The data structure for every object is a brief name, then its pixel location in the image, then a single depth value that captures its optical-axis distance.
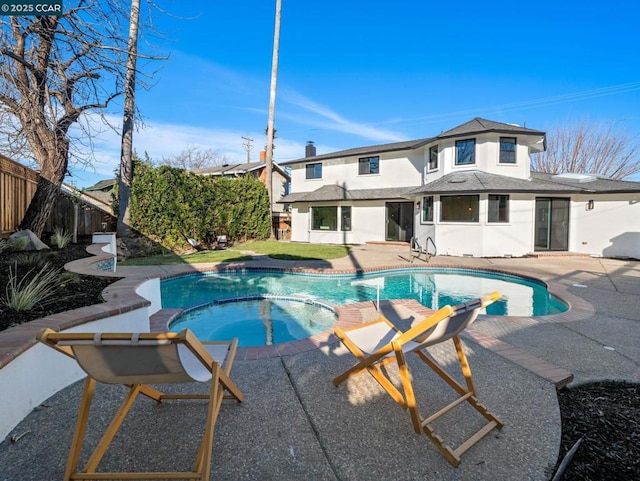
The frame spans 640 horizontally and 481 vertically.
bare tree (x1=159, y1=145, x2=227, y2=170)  44.03
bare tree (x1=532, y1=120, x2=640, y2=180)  27.92
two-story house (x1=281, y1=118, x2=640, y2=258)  14.03
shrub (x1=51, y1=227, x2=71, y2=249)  9.40
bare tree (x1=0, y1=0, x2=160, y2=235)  6.56
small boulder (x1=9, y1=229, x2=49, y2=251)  7.91
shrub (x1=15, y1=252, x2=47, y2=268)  6.20
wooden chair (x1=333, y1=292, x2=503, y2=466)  2.41
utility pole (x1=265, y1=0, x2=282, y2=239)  21.16
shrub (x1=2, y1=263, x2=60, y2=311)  3.91
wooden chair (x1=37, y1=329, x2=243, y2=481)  1.85
